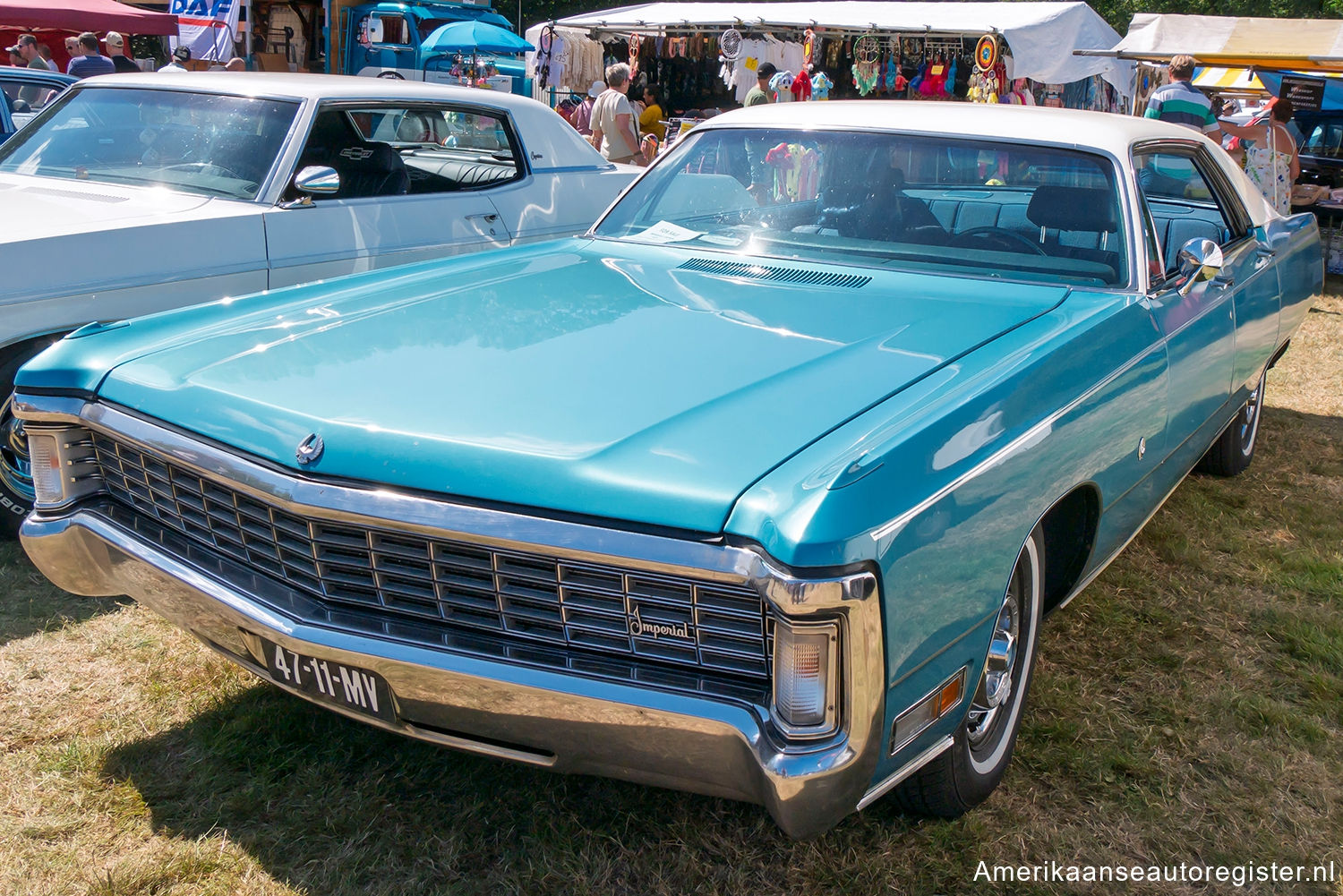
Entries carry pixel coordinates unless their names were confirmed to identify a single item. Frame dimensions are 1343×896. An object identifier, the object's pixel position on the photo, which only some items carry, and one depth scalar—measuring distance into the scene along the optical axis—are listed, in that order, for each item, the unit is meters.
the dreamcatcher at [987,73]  12.43
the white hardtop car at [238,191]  3.76
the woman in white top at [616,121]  9.45
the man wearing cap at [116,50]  10.77
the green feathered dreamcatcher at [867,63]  14.34
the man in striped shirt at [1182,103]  8.05
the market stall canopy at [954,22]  12.35
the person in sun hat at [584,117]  12.09
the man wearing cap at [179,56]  11.04
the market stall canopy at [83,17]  14.22
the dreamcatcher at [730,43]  14.70
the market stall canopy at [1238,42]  9.97
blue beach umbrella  18.23
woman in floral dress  8.73
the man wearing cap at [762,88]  10.67
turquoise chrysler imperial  1.81
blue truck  19.55
